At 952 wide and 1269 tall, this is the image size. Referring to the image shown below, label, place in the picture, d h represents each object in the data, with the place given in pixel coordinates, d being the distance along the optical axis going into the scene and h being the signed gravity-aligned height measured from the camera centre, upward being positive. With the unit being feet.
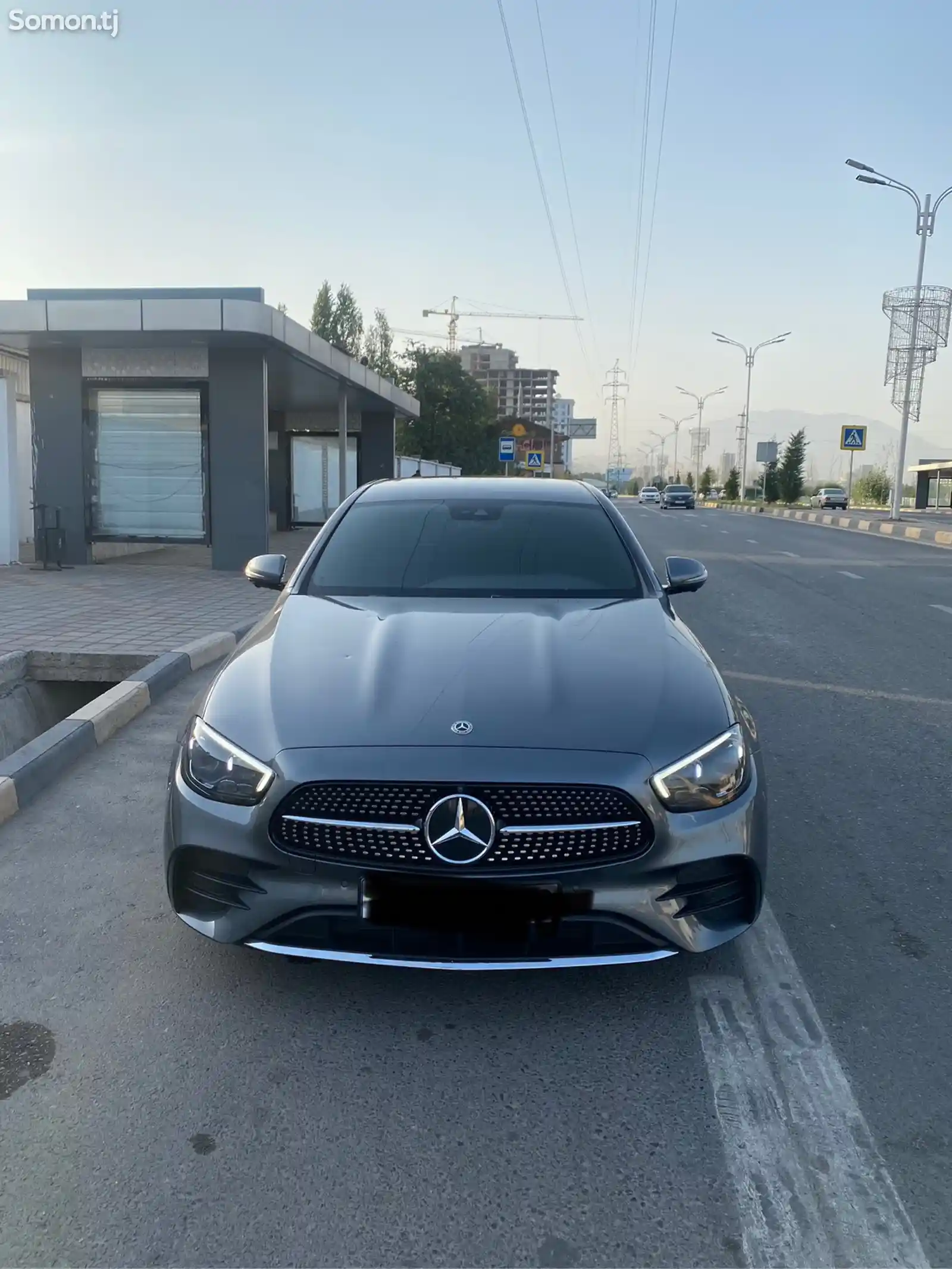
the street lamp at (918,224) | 106.73 +26.64
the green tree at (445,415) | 243.81 +11.72
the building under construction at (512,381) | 594.65 +49.70
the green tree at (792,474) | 232.53 +0.50
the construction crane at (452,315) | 472.03 +67.25
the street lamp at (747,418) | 214.07 +12.80
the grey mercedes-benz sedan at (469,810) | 8.59 -2.89
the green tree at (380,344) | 280.72 +32.27
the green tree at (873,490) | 258.57 -2.83
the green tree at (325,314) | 270.87 +38.07
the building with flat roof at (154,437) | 48.80 +0.82
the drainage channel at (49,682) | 24.90 -5.66
